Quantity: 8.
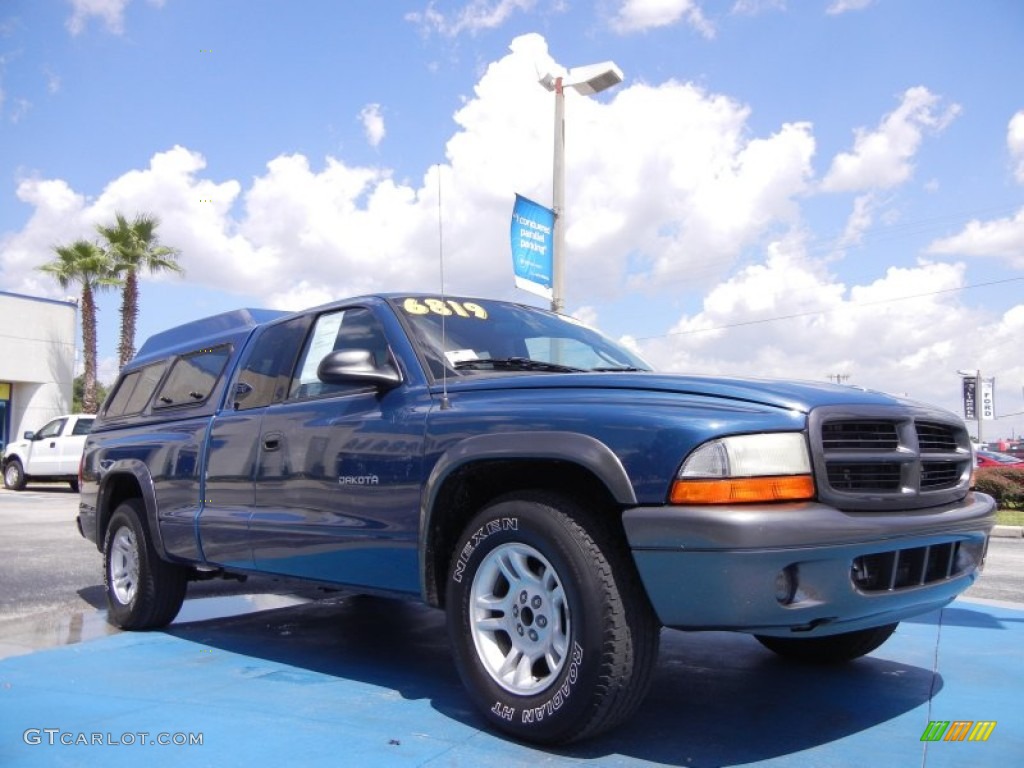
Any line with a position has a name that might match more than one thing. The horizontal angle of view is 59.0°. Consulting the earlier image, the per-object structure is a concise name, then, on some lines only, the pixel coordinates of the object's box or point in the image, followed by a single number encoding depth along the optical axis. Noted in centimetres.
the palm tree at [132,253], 2967
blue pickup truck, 288
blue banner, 1091
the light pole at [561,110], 1181
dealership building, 2850
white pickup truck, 1933
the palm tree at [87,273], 2978
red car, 2861
